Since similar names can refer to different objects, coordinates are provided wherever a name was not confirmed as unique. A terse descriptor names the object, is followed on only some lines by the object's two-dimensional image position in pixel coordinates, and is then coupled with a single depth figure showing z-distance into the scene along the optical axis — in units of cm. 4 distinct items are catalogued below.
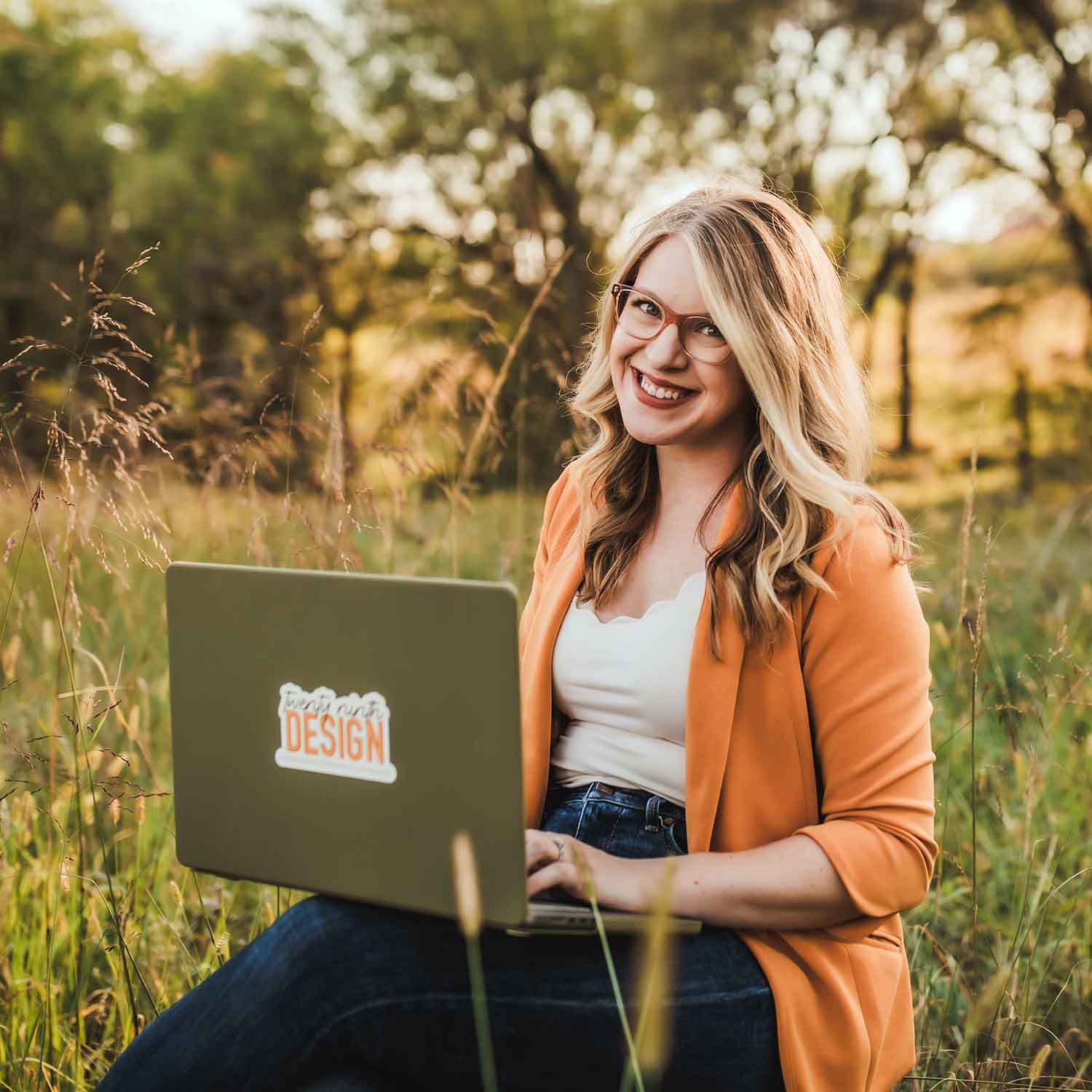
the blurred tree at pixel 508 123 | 1205
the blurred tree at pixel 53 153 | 1343
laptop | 98
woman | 113
